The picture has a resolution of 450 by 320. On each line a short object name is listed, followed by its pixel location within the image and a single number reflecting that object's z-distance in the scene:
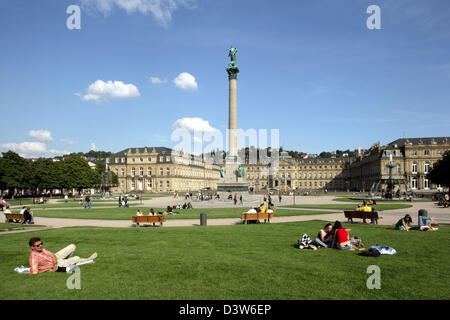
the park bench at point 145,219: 22.19
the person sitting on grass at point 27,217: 25.08
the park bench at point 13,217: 25.33
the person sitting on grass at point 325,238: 13.53
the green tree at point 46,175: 80.56
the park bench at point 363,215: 22.33
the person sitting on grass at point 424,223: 18.76
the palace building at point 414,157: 107.75
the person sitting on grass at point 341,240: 13.07
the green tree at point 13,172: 73.06
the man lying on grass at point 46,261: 10.06
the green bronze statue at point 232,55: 56.84
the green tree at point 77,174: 85.62
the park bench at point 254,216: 23.42
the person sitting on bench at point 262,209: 25.85
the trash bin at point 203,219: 21.84
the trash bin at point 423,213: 18.88
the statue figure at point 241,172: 52.68
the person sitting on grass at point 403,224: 18.78
